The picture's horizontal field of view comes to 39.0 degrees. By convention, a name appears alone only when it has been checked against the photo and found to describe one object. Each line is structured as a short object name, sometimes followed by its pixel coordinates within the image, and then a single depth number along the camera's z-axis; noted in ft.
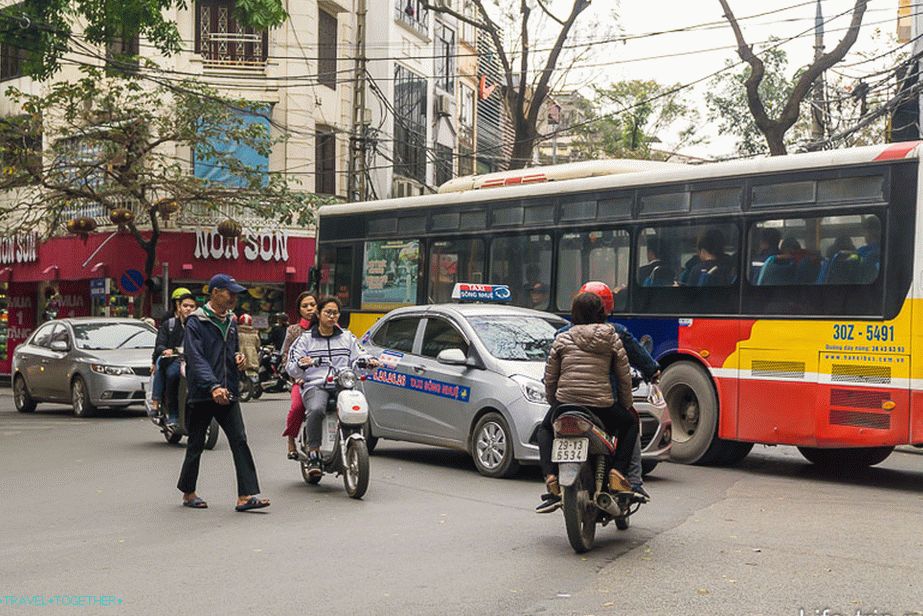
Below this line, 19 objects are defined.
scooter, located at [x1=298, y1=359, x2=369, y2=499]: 34.94
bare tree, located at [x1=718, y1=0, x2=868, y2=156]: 75.92
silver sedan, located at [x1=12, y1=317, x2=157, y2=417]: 64.80
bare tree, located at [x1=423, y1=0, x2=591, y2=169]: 97.19
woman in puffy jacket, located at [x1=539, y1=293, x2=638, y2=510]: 27.12
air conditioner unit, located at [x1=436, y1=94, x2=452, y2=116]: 131.02
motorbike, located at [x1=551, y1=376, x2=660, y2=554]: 26.43
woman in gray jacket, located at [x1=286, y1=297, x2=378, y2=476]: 36.63
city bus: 39.06
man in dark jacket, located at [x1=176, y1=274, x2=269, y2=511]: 32.40
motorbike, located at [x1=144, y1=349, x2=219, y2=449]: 49.75
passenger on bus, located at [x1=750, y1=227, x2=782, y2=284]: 42.75
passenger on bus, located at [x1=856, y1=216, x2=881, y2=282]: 39.50
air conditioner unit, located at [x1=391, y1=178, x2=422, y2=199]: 121.90
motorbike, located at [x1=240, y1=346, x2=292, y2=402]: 80.69
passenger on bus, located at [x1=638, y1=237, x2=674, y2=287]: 46.26
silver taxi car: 39.32
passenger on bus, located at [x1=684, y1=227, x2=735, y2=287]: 44.27
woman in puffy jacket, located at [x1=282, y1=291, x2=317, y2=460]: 38.09
